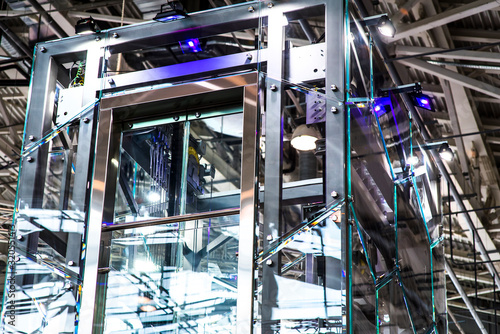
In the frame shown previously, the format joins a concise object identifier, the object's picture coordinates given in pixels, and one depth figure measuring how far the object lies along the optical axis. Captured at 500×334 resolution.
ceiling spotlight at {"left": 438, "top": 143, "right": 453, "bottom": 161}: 7.56
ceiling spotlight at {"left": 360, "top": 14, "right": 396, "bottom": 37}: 3.70
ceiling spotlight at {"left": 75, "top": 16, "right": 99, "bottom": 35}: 5.96
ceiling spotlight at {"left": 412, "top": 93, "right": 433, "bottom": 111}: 6.12
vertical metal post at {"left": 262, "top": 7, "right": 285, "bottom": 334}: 3.11
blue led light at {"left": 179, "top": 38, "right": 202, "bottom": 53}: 3.89
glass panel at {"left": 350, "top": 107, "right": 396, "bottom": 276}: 3.25
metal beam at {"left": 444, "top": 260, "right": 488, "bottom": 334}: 16.44
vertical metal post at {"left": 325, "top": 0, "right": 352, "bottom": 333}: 3.02
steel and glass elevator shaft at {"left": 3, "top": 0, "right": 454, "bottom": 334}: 3.10
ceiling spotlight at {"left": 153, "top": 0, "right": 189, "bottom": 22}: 3.81
